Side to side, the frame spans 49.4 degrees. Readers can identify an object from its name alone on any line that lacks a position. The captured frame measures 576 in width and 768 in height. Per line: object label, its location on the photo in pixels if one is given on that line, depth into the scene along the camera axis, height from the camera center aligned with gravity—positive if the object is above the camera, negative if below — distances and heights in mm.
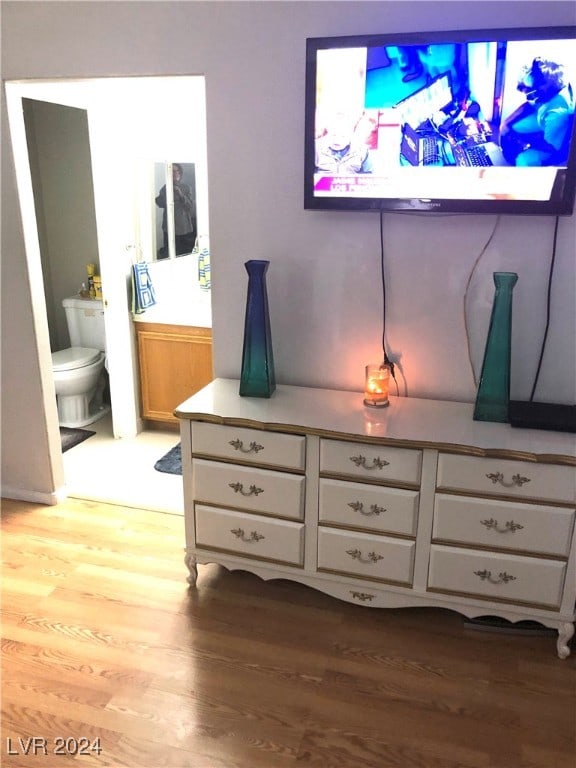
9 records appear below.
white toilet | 3842 -1013
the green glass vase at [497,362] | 2154 -560
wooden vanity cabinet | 3625 -960
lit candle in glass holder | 2354 -684
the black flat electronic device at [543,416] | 2137 -732
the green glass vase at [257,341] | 2355 -537
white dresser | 2059 -1026
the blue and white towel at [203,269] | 3988 -454
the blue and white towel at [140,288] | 3629 -525
